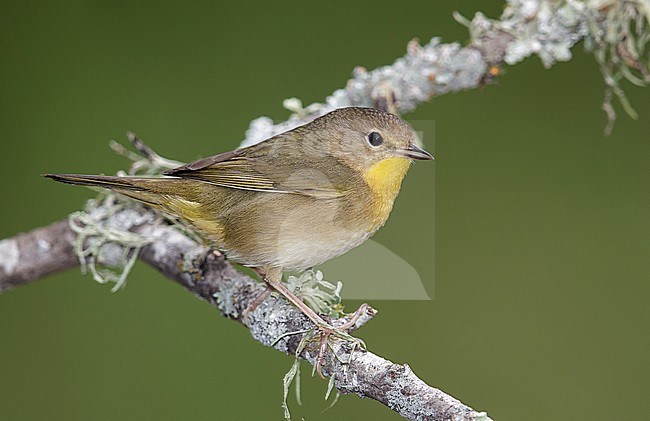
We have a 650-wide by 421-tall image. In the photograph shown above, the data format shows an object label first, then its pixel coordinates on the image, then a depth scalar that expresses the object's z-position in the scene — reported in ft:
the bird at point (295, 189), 18.62
